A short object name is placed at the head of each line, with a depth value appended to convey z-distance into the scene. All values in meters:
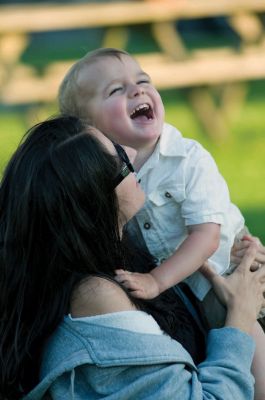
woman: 3.33
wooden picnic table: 12.57
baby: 4.30
